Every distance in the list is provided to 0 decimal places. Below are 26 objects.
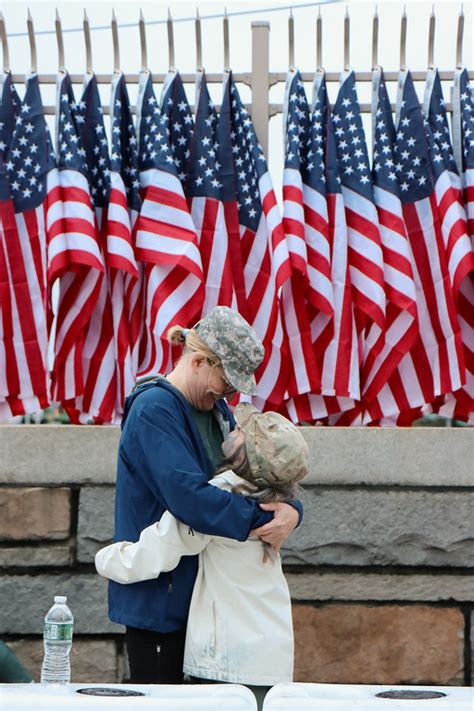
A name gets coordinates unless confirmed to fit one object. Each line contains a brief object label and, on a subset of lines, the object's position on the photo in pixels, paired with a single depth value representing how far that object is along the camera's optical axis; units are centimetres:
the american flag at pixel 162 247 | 966
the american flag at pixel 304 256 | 980
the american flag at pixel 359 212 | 987
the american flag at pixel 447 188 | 980
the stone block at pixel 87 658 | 898
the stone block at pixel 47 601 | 898
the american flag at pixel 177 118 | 1012
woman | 588
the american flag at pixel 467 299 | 1003
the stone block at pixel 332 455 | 909
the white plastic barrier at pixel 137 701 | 423
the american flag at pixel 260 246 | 980
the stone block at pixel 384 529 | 901
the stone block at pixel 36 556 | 900
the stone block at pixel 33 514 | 903
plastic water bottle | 562
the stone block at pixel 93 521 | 898
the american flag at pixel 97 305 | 977
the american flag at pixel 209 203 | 988
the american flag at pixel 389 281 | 985
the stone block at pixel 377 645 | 895
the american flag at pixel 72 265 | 960
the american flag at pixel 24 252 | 973
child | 590
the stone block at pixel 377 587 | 898
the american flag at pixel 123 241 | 969
